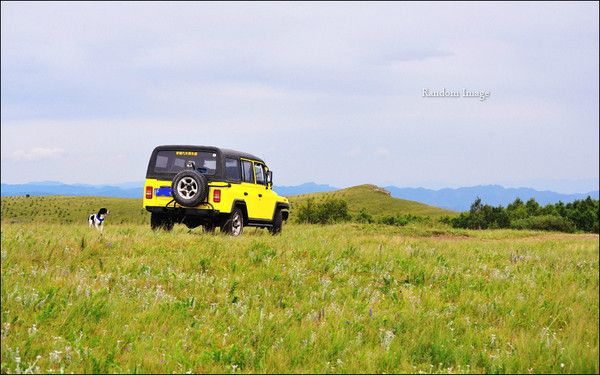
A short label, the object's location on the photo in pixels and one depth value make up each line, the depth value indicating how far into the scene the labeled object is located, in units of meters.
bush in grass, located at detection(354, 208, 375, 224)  55.88
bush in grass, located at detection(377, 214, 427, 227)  56.34
